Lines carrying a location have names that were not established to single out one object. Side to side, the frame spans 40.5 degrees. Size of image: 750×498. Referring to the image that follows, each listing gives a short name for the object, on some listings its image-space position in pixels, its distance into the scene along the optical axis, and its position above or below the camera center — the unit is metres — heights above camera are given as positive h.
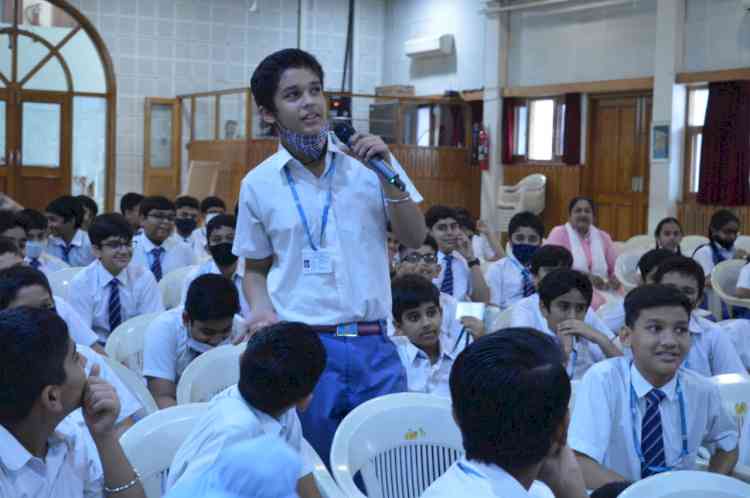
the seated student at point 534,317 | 4.27 -0.53
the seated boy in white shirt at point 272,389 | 2.10 -0.45
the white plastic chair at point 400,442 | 2.65 -0.69
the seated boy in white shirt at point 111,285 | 4.84 -0.51
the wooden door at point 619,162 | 12.34 +0.43
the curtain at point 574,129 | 12.99 +0.84
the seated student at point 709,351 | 3.87 -0.58
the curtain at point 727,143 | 11.05 +0.63
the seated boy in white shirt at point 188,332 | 3.58 -0.54
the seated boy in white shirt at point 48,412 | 1.72 -0.41
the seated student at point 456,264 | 6.09 -0.44
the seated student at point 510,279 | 6.10 -0.52
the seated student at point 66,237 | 7.12 -0.41
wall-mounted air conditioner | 14.90 +2.15
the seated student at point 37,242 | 5.86 -0.40
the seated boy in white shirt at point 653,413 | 2.81 -0.60
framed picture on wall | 11.71 +0.66
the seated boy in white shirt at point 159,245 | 6.69 -0.43
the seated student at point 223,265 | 4.95 -0.41
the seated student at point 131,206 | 8.74 -0.22
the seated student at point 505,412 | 1.50 -0.32
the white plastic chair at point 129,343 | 4.05 -0.65
